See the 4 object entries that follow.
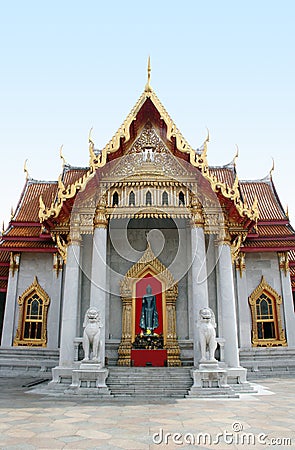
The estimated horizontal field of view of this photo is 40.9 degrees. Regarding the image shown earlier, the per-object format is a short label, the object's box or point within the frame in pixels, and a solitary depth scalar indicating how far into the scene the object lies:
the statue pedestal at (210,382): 8.81
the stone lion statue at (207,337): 9.28
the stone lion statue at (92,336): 9.27
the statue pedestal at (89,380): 8.91
